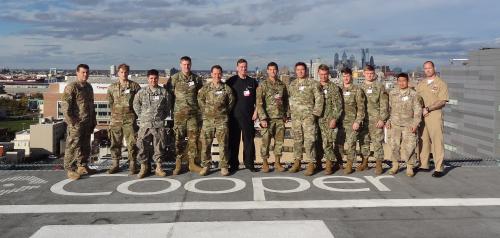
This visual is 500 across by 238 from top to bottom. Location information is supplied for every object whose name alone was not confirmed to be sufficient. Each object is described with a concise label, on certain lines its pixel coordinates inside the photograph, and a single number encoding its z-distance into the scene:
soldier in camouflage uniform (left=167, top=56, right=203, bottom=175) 7.42
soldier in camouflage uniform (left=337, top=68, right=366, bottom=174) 7.45
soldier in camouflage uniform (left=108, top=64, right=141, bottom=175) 7.36
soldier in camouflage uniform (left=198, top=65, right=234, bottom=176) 7.30
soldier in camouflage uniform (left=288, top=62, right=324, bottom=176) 7.31
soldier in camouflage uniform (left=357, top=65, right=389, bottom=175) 7.49
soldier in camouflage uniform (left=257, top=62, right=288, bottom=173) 7.43
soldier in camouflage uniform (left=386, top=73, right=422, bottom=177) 7.32
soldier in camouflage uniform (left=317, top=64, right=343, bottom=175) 7.39
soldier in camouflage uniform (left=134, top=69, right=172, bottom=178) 7.14
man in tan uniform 7.42
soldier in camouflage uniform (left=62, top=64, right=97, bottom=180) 7.13
